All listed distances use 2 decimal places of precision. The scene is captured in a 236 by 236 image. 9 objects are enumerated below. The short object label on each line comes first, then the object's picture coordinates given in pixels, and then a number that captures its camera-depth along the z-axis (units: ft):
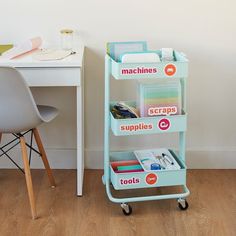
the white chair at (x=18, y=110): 7.61
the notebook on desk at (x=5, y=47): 9.20
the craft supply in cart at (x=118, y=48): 8.74
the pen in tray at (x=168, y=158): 8.96
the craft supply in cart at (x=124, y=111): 8.45
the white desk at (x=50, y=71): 8.30
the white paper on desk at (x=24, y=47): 8.76
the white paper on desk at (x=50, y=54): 8.52
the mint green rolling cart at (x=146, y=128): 8.06
